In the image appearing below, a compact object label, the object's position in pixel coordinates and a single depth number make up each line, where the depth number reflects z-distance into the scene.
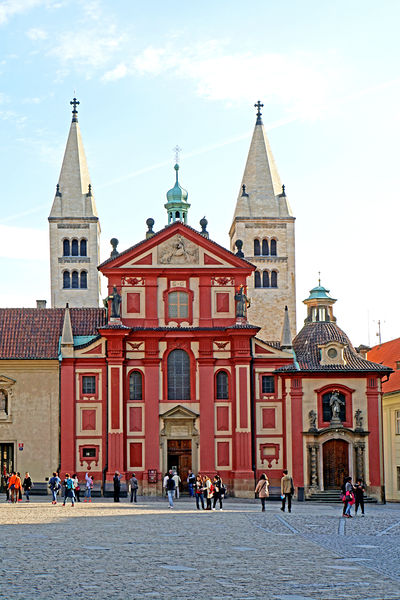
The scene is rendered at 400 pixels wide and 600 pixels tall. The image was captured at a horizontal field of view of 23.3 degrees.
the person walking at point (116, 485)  44.66
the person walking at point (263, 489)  37.97
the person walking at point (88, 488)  47.56
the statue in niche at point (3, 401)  53.84
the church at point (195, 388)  53.66
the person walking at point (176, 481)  46.72
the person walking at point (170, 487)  40.12
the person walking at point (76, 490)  45.89
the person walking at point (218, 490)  39.12
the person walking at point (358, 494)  36.83
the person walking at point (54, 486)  43.69
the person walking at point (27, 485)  47.15
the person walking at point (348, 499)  34.53
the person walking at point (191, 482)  50.97
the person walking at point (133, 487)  46.00
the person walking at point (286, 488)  37.19
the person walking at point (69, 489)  40.25
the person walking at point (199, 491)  39.38
